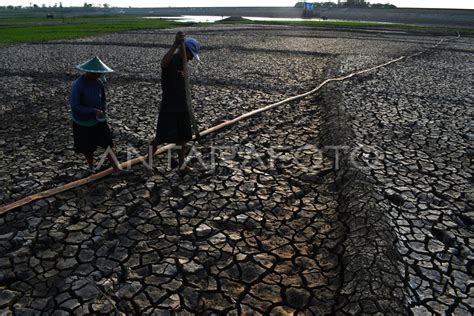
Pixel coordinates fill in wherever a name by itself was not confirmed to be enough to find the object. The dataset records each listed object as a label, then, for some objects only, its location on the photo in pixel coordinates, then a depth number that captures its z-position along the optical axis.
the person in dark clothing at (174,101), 4.87
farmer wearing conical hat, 4.57
